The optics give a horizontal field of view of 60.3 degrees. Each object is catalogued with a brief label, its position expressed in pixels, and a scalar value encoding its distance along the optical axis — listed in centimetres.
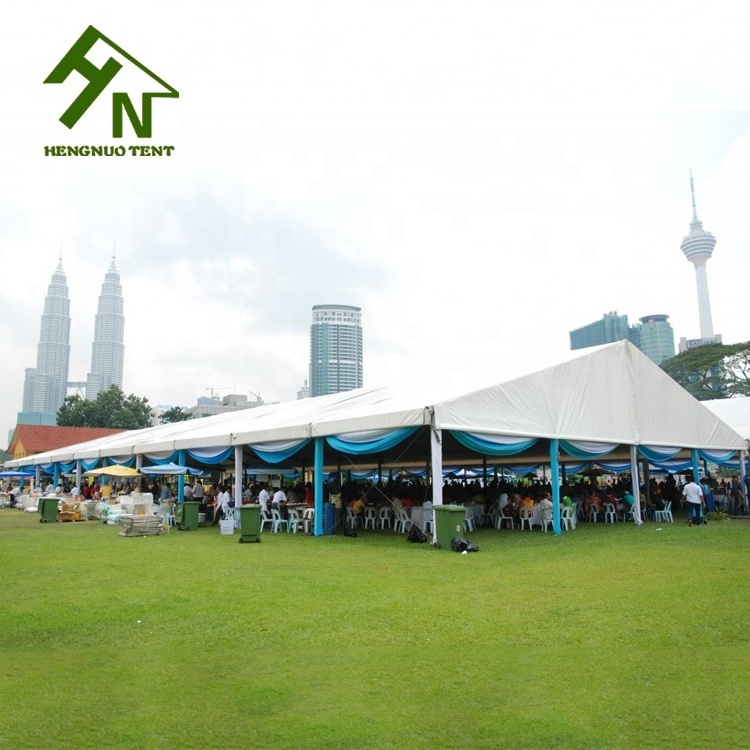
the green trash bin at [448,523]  1161
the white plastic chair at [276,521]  1660
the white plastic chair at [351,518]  1525
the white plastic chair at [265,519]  1711
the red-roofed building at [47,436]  5481
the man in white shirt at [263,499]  1780
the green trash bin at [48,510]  1977
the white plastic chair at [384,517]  1736
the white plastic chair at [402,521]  1598
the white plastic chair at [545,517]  1540
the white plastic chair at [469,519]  1553
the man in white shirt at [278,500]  1726
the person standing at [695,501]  1620
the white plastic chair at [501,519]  1677
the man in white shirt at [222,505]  1802
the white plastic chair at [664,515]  1797
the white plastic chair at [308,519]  1608
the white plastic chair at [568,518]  1570
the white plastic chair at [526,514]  1605
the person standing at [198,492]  2322
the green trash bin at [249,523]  1366
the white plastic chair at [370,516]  1769
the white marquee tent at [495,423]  1366
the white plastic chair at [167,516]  1700
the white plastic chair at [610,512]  1825
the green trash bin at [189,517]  1767
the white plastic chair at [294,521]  1630
